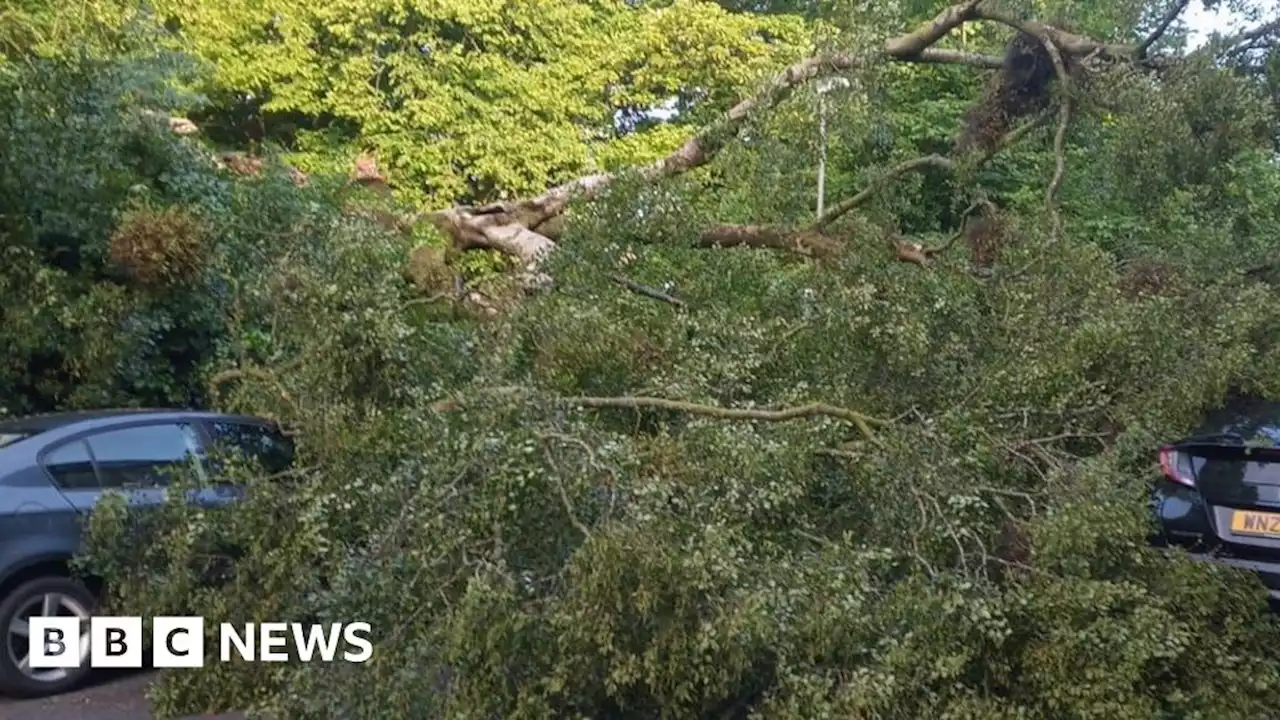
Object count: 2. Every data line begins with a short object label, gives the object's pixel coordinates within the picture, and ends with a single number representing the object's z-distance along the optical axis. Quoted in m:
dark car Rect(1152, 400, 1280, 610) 5.11
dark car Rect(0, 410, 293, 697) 5.94
